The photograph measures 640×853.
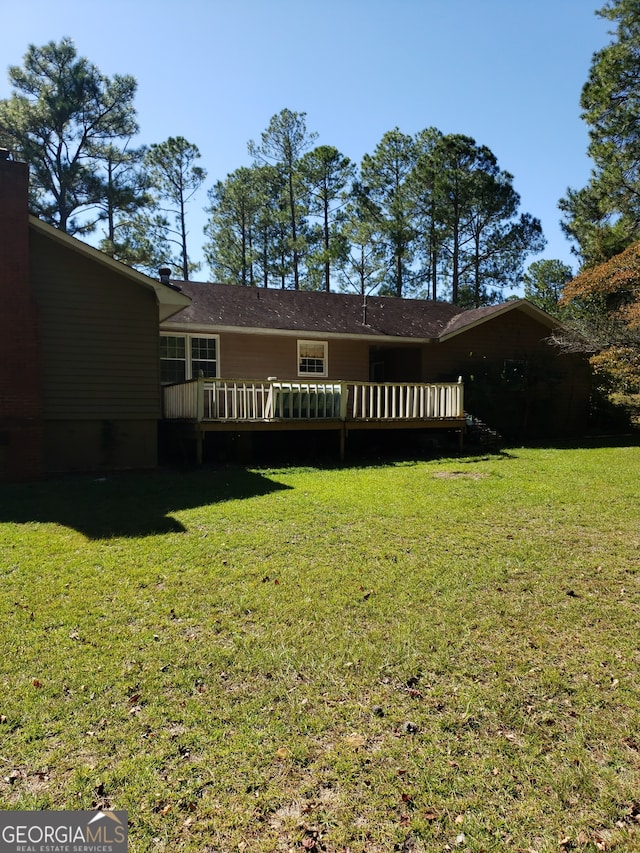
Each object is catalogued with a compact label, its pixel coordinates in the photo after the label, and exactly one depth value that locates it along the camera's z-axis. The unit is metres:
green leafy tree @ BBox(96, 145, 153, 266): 26.66
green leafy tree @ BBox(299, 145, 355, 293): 32.59
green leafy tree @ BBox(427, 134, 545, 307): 31.41
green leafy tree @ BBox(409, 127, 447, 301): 31.91
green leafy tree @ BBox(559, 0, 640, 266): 20.16
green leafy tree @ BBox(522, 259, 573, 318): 41.12
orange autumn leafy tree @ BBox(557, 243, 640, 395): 15.71
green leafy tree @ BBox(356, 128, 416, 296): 33.00
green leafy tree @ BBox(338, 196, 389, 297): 33.00
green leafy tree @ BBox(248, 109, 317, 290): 32.56
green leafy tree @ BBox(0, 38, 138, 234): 25.33
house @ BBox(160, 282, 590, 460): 12.54
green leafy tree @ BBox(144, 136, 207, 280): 31.41
